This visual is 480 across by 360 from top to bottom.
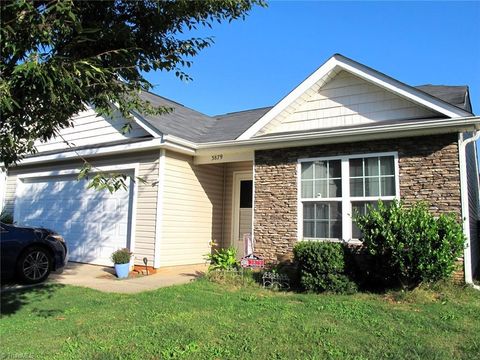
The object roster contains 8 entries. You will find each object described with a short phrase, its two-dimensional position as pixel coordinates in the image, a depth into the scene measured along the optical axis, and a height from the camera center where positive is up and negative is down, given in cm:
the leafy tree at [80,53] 367 +177
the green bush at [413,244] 701 -24
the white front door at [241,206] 1262 +59
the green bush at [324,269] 755 -74
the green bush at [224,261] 939 -79
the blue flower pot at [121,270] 988 -111
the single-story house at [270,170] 838 +140
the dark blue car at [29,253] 820 -65
